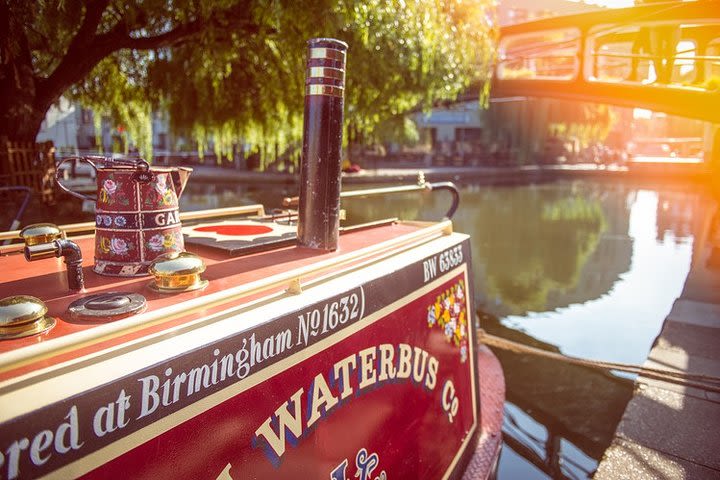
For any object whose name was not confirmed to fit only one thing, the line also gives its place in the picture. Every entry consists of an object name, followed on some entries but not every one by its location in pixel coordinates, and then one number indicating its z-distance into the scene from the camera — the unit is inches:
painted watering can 65.9
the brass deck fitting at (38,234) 71.4
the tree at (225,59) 233.9
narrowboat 42.7
